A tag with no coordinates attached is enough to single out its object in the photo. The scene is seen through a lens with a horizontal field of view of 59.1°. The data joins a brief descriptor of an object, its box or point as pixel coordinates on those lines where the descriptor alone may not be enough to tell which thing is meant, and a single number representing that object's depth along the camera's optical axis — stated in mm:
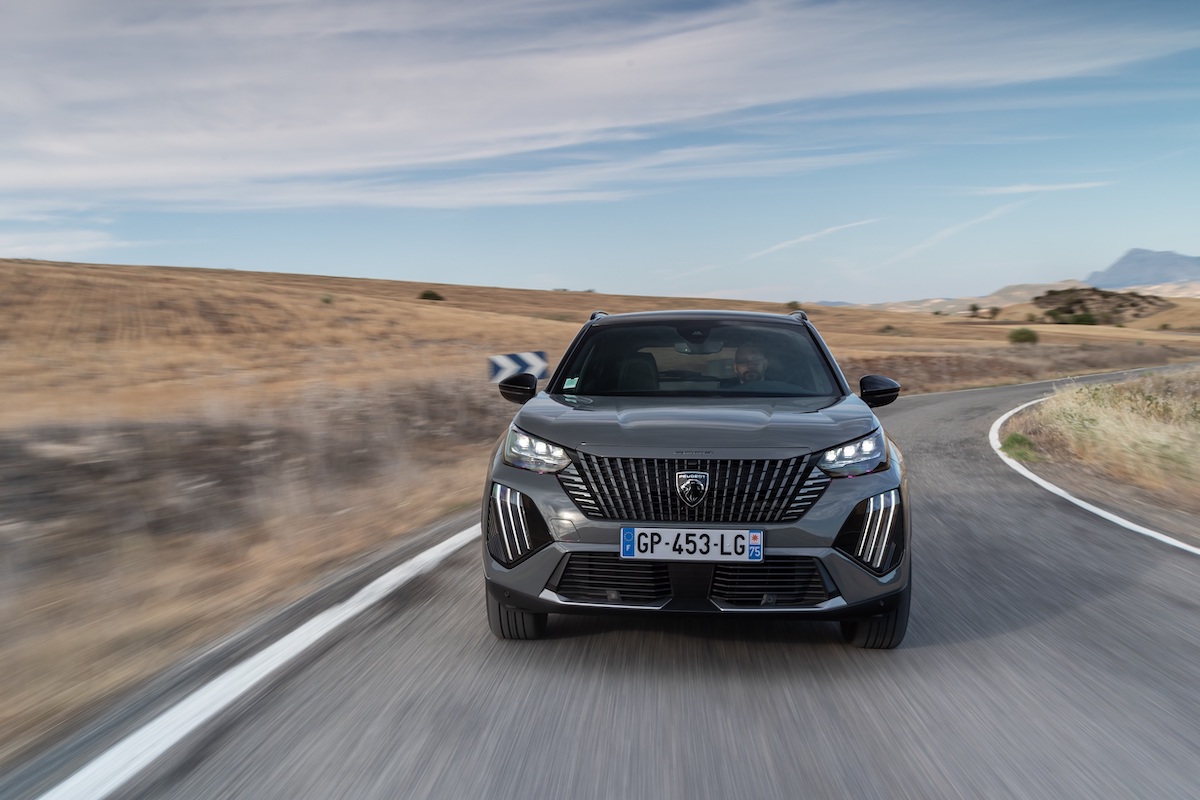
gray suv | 4188
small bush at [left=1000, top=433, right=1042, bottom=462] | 13008
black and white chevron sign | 13391
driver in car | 5770
